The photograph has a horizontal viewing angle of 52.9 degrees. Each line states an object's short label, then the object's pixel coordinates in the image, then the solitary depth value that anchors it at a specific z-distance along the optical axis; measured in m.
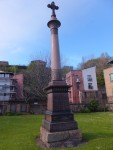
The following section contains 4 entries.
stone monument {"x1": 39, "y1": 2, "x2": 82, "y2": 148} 5.80
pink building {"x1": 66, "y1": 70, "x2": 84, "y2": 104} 32.29
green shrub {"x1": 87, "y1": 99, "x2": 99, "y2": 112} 24.16
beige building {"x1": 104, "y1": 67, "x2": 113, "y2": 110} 28.64
